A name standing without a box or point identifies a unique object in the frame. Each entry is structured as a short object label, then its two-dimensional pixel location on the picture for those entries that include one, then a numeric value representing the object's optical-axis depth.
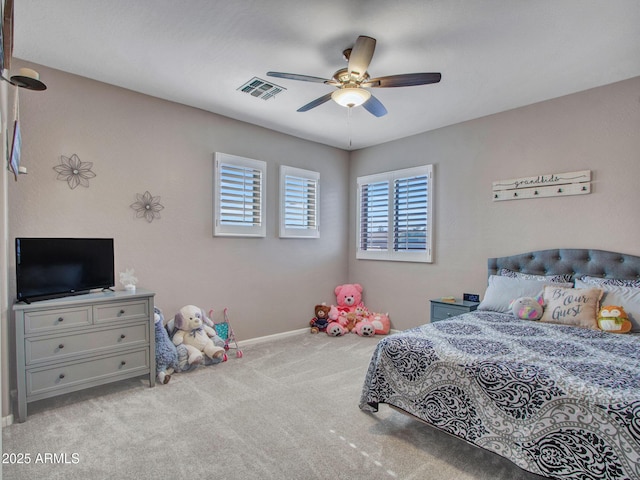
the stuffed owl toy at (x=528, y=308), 3.10
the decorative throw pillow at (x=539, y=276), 3.44
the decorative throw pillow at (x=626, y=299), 2.80
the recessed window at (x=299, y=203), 4.77
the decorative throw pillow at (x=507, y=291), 3.39
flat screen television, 2.67
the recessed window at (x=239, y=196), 4.12
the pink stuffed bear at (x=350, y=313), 4.77
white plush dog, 3.60
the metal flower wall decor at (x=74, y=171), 3.12
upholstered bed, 1.70
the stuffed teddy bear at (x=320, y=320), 4.94
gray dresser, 2.57
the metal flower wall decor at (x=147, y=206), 3.55
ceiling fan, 2.40
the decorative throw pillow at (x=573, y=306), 2.87
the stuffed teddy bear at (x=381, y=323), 4.82
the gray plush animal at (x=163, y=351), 3.29
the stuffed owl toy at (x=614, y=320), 2.72
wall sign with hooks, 3.44
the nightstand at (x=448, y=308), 3.84
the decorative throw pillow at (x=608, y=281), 3.05
